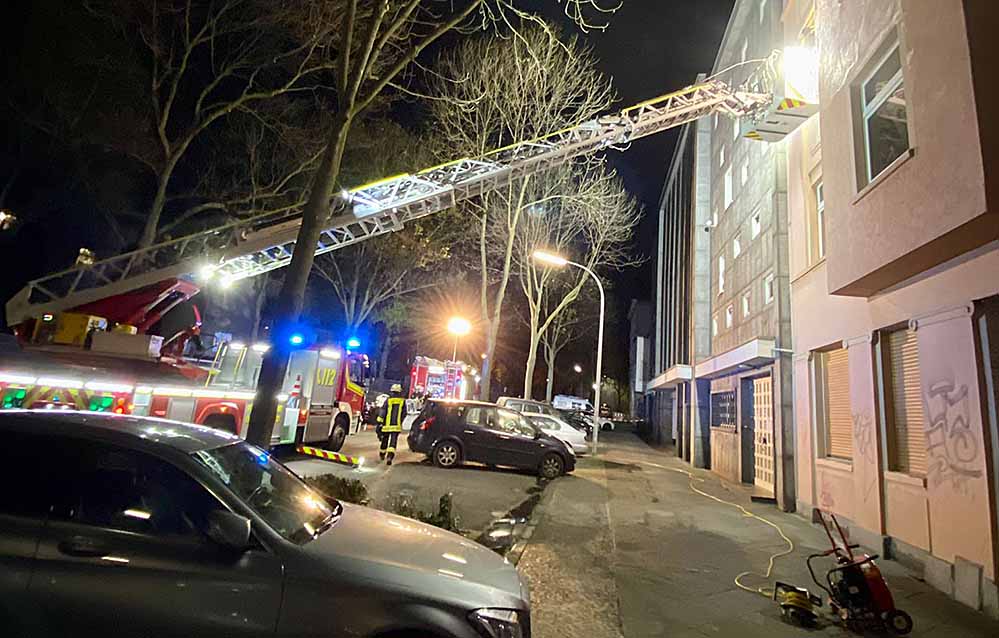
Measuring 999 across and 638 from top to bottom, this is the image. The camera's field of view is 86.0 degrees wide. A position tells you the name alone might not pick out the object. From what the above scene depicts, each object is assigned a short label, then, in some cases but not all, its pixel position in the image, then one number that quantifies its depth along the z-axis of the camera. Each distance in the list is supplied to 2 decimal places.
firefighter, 11.93
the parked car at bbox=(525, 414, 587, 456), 17.00
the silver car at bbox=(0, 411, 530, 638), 2.56
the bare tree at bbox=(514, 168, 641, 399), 20.94
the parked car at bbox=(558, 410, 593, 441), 27.03
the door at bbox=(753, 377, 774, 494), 12.64
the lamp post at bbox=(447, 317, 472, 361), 30.39
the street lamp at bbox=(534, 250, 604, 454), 20.06
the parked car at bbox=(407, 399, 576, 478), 13.14
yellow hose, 5.86
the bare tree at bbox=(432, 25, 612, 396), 15.51
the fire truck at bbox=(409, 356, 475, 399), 28.38
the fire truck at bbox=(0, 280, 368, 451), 7.66
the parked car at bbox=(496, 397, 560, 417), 18.86
